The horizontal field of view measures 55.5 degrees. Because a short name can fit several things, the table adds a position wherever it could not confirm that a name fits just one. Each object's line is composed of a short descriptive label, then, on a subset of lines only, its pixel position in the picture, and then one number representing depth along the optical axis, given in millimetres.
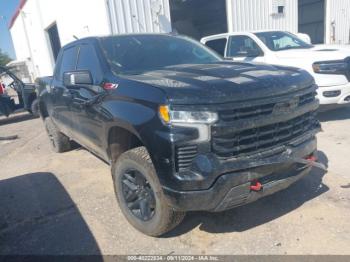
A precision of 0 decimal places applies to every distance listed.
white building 9992
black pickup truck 2441
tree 50000
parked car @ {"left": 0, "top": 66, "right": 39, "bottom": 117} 11305
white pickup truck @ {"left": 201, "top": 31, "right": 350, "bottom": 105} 5824
